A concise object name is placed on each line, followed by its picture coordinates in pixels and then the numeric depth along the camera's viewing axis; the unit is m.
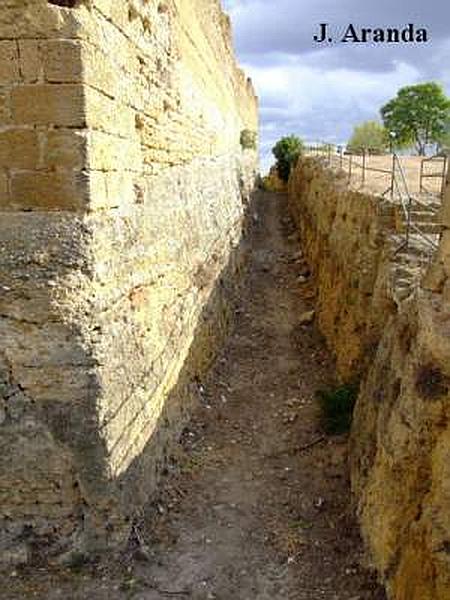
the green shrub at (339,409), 6.23
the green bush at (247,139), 20.79
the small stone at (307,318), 10.01
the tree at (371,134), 49.44
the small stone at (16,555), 4.39
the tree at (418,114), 45.34
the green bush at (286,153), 31.30
